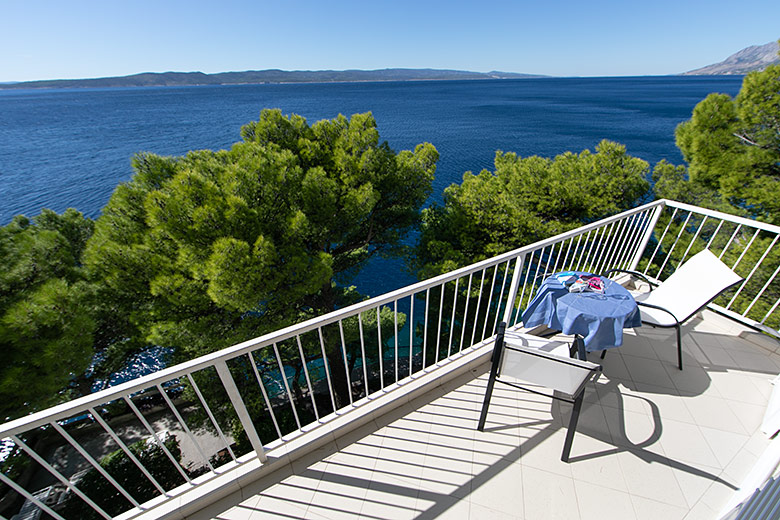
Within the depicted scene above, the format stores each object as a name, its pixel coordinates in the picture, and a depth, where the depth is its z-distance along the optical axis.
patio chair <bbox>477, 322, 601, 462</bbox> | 1.67
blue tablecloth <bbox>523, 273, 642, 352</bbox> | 2.10
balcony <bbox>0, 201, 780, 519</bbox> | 1.74
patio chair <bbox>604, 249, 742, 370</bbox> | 2.49
